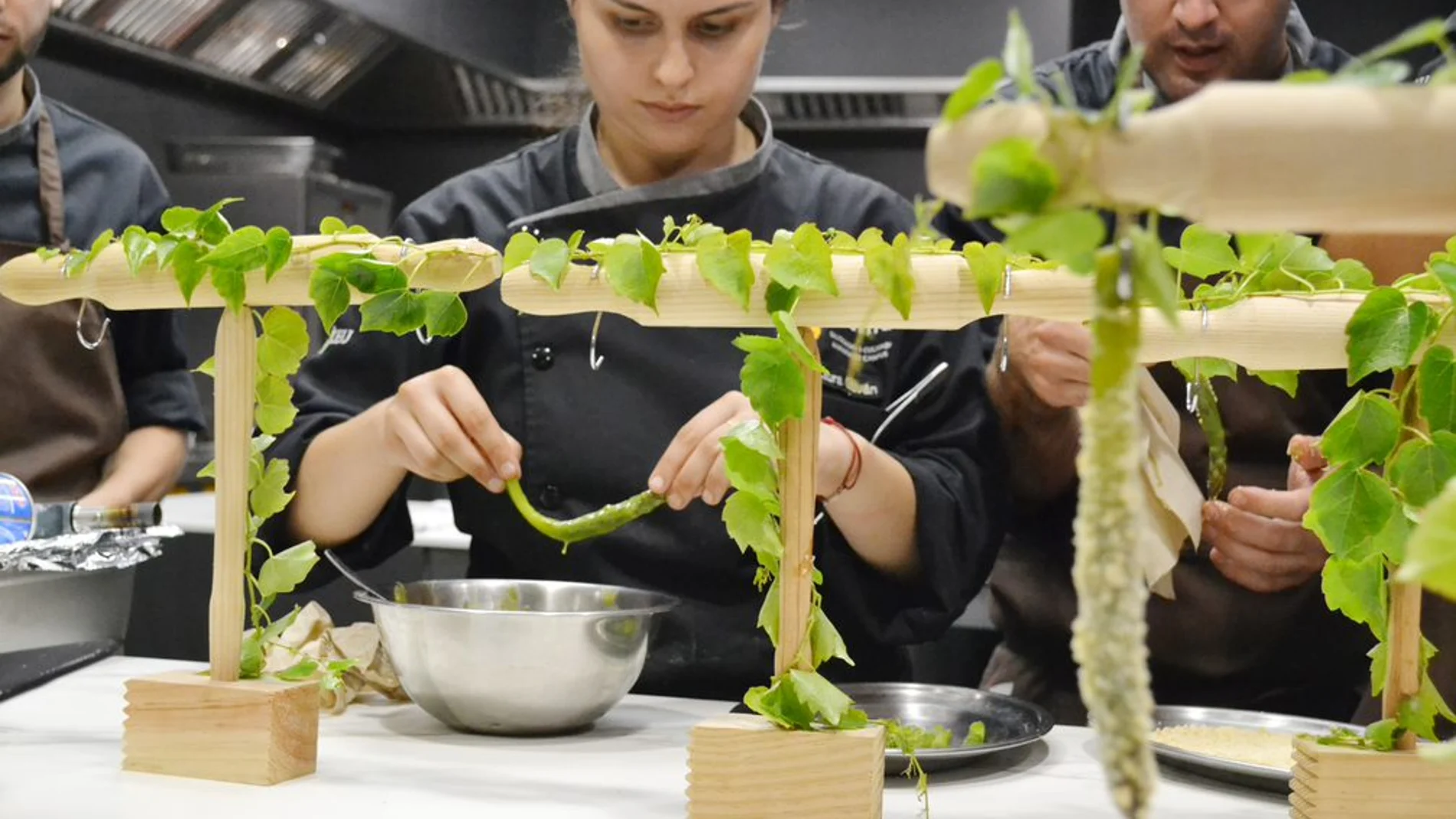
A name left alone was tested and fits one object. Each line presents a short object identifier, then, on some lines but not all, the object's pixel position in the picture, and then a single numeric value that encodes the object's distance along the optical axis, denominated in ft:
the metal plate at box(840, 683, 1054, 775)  4.36
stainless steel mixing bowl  4.20
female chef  5.48
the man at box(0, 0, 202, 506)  7.27
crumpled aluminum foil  4.53
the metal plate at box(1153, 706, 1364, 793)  3.92
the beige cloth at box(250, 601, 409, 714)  4.58
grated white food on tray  4.21
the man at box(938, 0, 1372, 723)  5.88
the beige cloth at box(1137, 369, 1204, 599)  4.66
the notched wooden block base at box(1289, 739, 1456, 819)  3.37
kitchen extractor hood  12.80
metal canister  4.86
